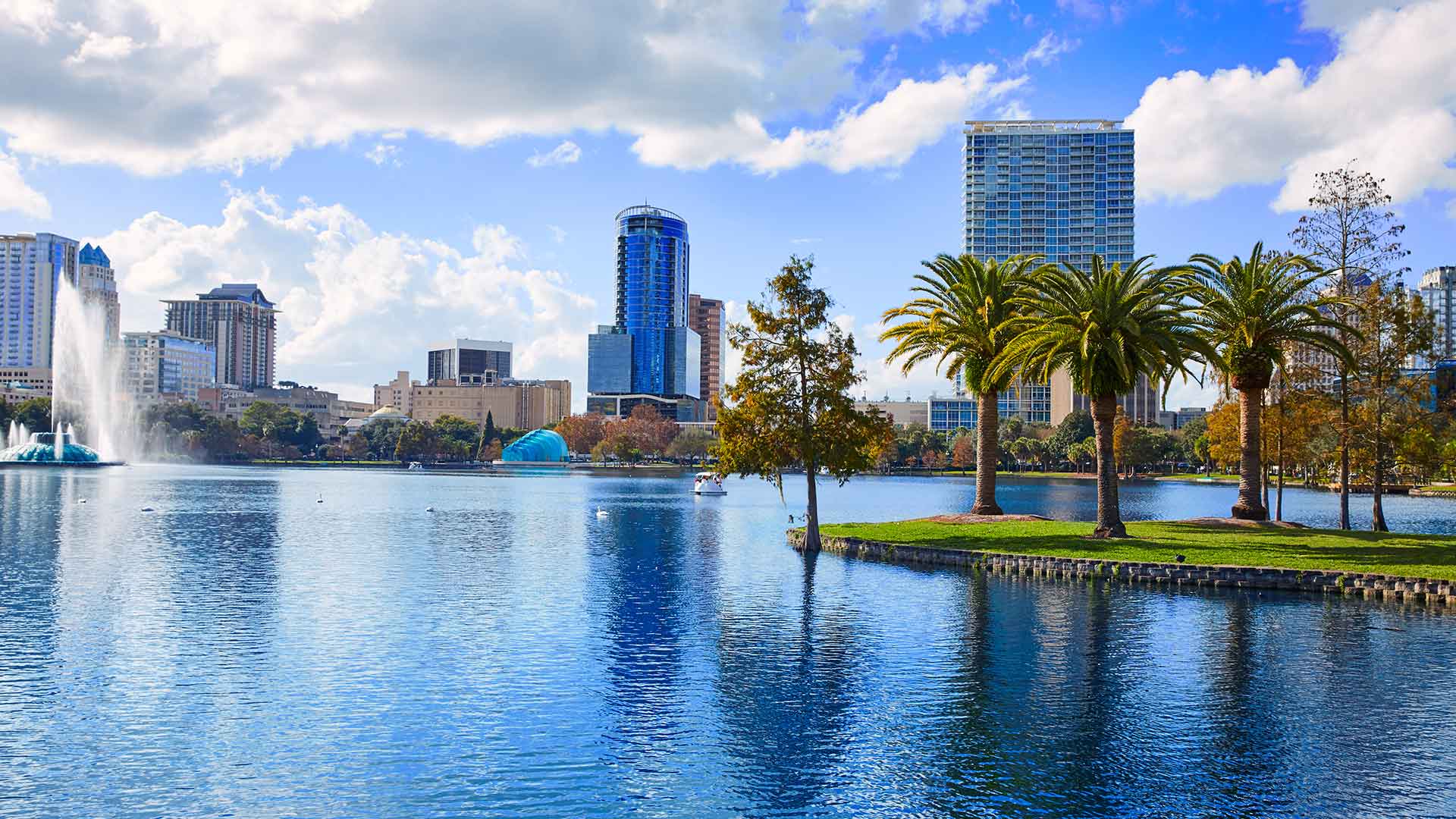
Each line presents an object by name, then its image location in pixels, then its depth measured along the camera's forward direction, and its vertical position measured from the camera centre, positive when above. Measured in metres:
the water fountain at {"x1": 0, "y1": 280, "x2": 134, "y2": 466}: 194.00 -2.48
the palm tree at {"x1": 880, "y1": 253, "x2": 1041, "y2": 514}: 63.84 +7.22
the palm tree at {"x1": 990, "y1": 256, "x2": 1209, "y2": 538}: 52.59 +5.50
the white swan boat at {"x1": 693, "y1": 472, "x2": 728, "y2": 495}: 128.50 -5.01
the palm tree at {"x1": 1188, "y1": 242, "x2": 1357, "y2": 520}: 58.19 +6.90
